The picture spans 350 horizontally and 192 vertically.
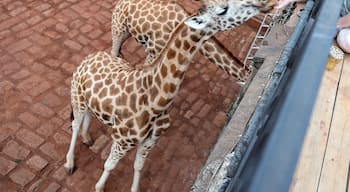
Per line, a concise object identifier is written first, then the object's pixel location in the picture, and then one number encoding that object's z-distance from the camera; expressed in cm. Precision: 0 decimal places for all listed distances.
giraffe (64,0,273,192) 272
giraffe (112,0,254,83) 394
